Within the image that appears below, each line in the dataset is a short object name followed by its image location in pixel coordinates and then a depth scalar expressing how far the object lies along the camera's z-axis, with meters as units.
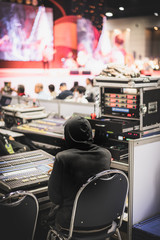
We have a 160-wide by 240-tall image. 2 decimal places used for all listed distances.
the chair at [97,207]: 1.98
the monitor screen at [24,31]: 9.91
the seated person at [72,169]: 2.09
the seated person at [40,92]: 6.84
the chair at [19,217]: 1.71
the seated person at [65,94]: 6.46
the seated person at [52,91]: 7.70
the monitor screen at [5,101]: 6.17
